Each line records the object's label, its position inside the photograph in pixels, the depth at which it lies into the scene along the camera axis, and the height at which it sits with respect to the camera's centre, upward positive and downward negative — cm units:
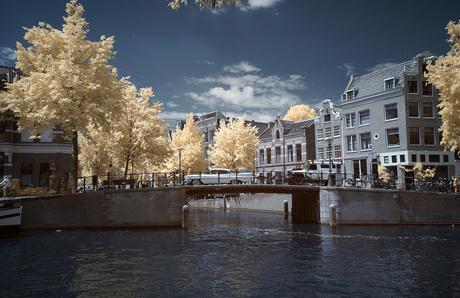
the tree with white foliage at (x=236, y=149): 4941 +327
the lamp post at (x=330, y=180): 3030 -86
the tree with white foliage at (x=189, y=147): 5059 +384
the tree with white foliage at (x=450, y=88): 2548 +599
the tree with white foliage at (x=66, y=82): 2504 +689
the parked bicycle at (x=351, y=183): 3144 -116
